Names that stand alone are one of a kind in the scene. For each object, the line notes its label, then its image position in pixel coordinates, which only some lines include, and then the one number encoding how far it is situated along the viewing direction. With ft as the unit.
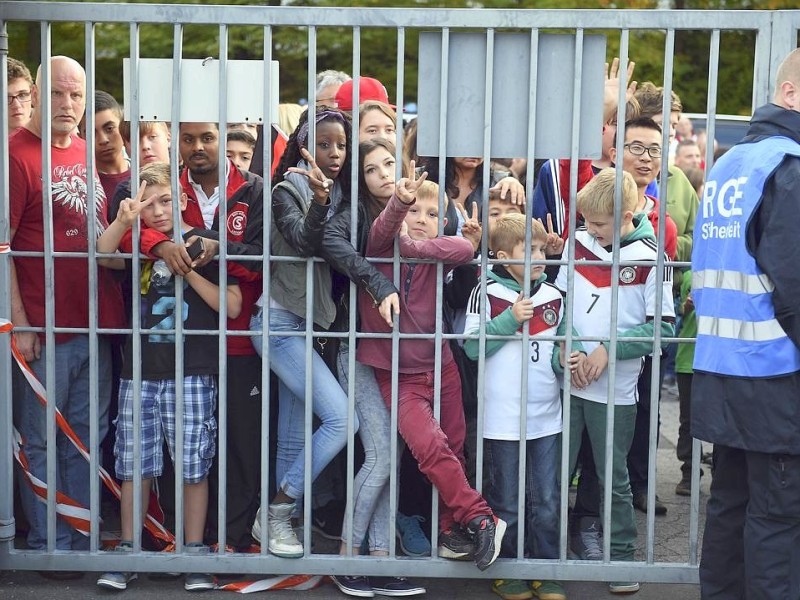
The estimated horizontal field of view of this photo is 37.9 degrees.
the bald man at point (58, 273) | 15.70
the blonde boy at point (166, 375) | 15.51
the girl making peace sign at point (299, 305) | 15.26
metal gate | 14.64
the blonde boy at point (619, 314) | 15.39
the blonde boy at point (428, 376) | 15.02
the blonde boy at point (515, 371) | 15.39
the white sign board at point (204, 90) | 14.98
